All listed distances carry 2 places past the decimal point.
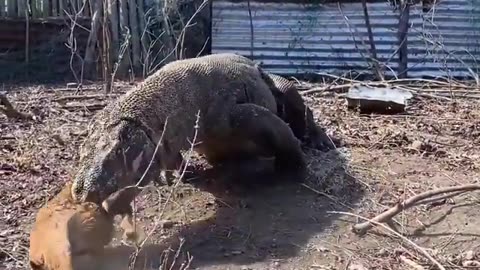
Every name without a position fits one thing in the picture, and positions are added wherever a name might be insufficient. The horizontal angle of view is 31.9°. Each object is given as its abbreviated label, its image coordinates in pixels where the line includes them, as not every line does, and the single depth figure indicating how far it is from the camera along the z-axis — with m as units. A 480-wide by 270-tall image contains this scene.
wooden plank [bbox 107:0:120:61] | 9.88
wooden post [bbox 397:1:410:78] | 9.85
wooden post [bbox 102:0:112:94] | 7.46
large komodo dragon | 4.02
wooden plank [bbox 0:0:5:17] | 10.76
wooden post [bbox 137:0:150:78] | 10.02
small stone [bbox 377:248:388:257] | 4.30
